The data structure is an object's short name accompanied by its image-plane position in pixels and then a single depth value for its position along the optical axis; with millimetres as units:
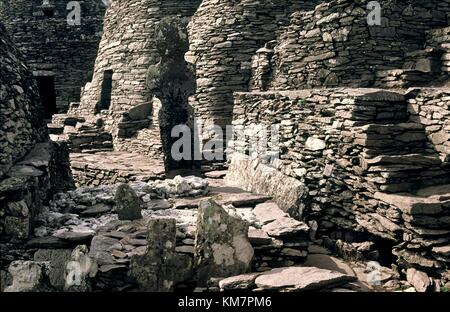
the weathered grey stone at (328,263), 6094
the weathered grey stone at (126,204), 6344
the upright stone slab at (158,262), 4988
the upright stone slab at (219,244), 5188
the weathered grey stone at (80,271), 4645
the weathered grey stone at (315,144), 7826
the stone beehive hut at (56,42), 21266
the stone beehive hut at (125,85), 15594
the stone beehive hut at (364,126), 6363
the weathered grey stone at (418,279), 5664
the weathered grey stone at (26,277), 4234
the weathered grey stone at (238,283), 4832
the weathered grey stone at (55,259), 5043
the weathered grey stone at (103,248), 5105
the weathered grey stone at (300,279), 4736
